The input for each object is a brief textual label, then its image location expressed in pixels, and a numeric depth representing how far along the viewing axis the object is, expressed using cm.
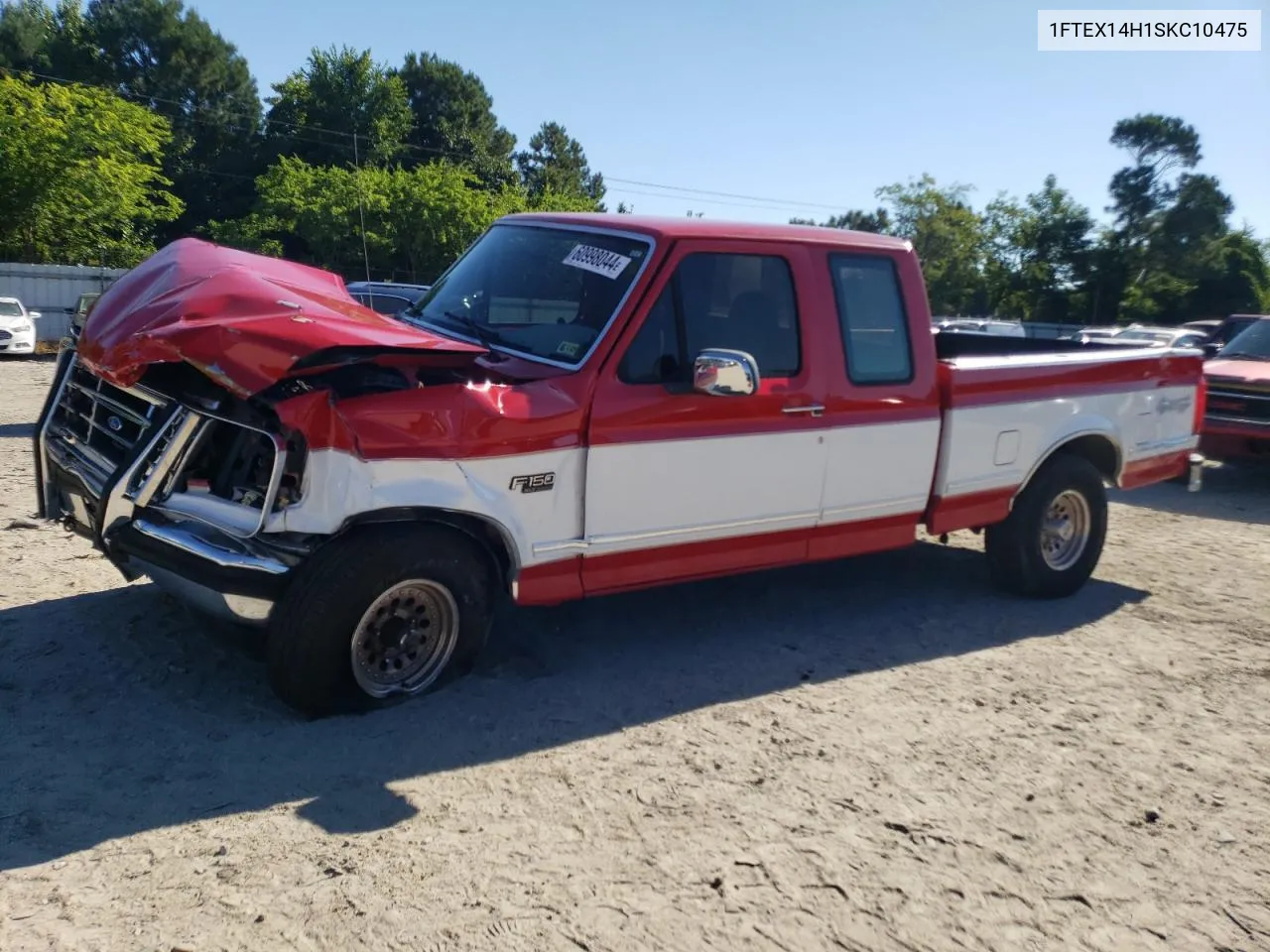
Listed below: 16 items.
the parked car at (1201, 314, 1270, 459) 1088
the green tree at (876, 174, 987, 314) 5709
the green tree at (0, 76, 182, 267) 3250
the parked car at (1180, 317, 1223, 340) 2553
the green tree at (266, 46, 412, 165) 5262
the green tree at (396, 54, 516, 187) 5812
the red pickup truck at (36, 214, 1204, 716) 389
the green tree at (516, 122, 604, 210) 6638
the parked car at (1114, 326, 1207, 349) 2016
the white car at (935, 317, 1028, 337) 2233
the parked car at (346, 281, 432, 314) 750
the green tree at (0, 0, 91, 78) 5481
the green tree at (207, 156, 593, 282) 3894
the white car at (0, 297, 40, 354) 2147
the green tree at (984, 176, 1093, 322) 5169
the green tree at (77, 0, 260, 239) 5322
